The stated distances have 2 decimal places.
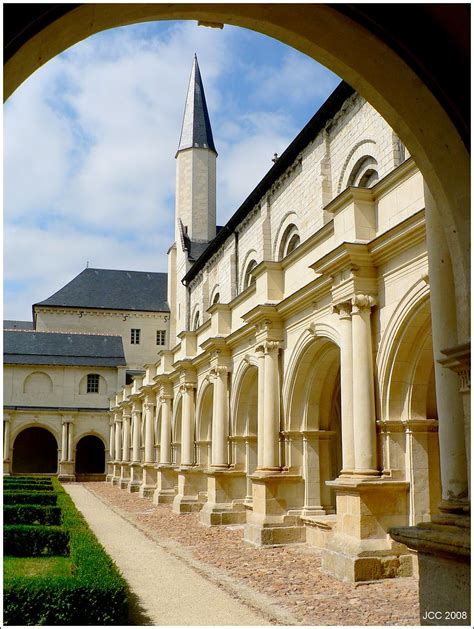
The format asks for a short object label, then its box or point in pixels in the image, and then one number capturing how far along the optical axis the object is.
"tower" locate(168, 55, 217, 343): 40.47
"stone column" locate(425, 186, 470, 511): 4.60
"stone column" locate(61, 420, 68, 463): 45.94
